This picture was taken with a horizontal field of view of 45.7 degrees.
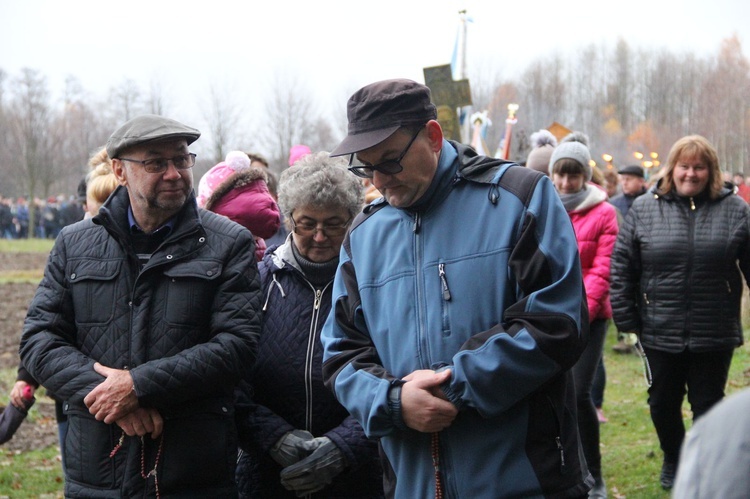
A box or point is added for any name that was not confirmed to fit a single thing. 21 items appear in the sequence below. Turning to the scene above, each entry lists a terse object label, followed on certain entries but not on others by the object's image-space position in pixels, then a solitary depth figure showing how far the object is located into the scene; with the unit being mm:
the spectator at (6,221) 42906
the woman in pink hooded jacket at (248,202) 4758
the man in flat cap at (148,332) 3449
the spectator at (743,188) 19547
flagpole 15807
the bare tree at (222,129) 52531
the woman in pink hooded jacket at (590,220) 6031
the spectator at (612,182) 13500
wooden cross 10422
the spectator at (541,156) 7964
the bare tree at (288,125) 57031
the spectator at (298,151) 7834
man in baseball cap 2818
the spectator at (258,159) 7559
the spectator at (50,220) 42406
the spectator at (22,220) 44000
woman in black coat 5625
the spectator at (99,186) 5102
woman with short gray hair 3596
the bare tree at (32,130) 43469
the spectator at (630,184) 11602
